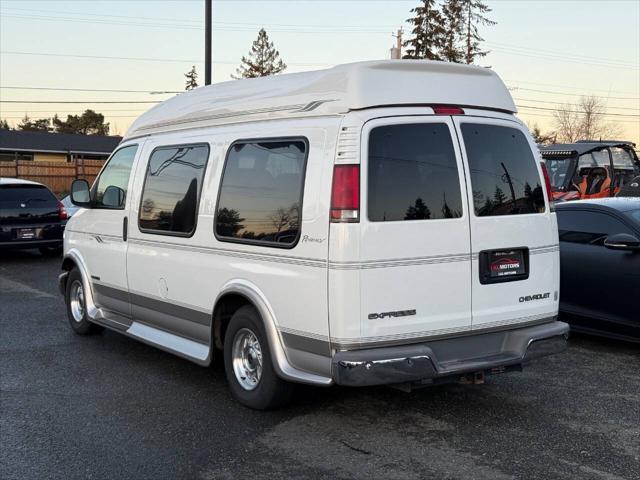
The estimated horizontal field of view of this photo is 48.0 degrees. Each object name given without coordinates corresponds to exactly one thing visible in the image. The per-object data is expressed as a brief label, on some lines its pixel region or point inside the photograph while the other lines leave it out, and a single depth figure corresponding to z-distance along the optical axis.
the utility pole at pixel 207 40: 16.61
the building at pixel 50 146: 57.42
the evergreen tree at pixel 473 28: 50.06
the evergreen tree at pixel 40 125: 94.83
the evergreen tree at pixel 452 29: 48.25
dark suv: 14.00
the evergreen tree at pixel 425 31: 47.03
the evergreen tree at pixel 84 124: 89.38
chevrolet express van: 4.51
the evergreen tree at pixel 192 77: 72.88
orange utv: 16.06
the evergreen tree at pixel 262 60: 62.38
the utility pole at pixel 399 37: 38.75
